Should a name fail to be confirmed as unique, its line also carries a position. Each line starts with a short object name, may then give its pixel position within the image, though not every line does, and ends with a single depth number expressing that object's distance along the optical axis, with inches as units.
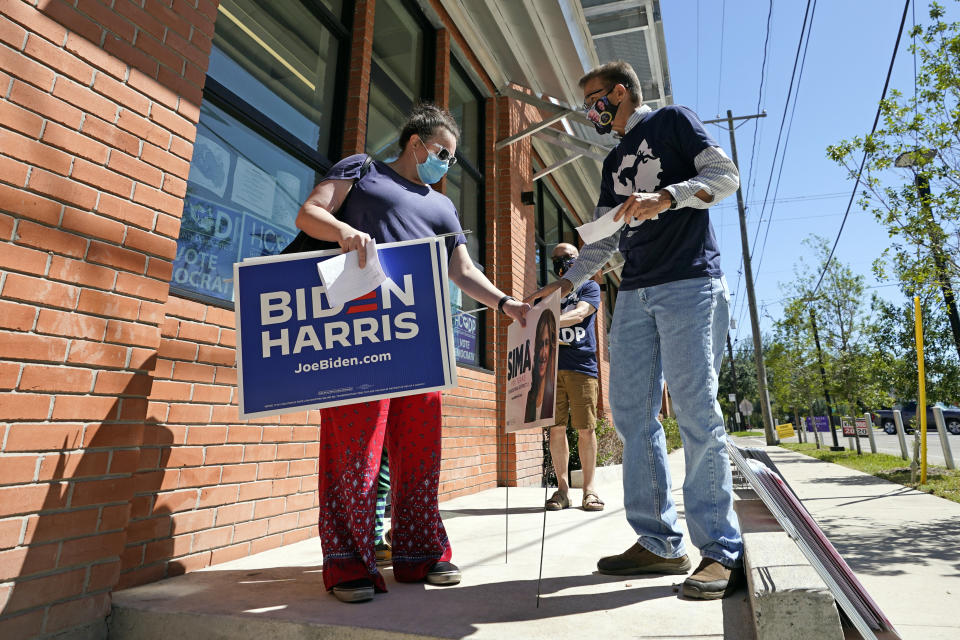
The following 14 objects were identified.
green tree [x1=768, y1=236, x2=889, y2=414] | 552.4
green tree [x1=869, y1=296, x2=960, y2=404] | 346.9
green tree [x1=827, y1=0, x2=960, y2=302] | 225.0
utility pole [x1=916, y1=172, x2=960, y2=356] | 237.3
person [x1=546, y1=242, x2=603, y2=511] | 166.1
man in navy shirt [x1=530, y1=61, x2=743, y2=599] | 79.6
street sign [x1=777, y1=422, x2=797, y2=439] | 1047.3
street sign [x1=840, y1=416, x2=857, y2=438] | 589.9
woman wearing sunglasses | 77.4
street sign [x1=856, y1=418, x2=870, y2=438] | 537.0
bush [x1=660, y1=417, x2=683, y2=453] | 576.4
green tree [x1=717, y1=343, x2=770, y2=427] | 2546.8
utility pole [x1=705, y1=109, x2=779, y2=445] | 789.9
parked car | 1099.3
